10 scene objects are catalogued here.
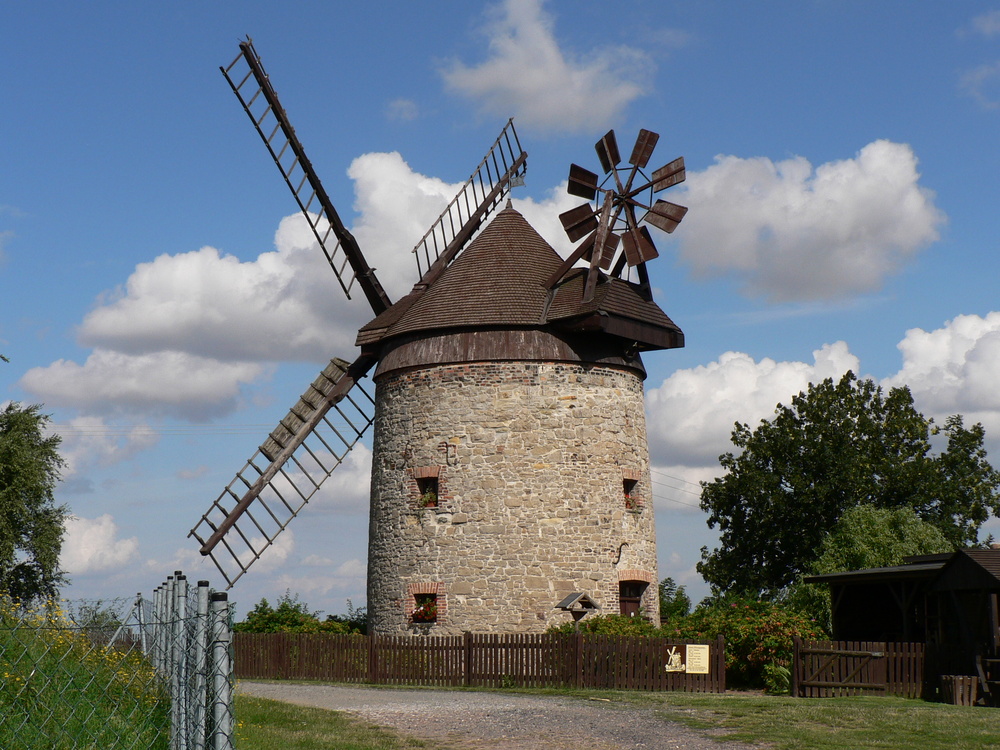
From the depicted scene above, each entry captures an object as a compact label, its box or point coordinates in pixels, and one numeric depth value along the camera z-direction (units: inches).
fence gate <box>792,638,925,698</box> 725.3
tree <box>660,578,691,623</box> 1254.9
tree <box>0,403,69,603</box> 1222.9
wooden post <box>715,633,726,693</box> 752.3
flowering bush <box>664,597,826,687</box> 774.5
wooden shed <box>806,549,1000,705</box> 689.0
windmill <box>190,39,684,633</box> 887.7
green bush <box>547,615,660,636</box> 821.2
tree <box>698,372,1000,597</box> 1357.0
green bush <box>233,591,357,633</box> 1023.6
